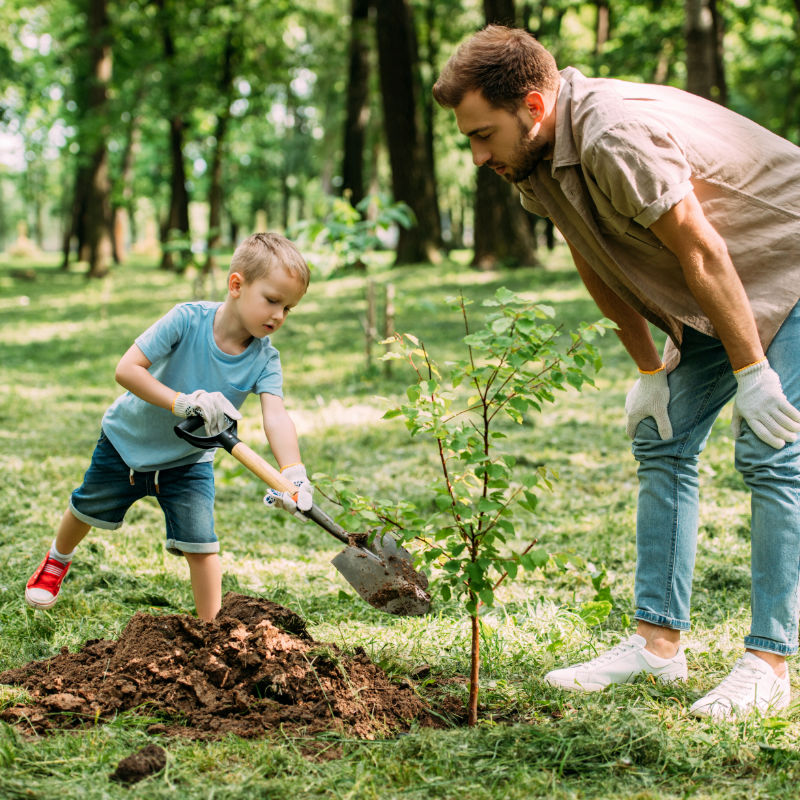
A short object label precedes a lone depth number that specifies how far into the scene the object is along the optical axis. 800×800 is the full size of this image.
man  2.32
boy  3.00
